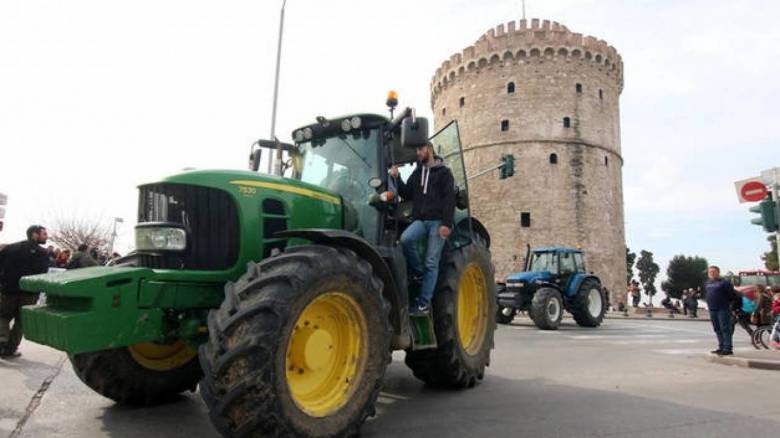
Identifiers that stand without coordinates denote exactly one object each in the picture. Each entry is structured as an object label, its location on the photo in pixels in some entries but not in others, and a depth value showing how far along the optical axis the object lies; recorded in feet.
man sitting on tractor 16.63
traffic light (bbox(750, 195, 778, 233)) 29.63
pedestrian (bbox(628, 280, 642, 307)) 104.00
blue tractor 49.37
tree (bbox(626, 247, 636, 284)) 239.30
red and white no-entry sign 30.71
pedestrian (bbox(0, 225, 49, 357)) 24.07
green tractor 10.18
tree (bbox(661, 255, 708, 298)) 218.16
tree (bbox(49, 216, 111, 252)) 156.75
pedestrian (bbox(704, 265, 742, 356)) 28.94
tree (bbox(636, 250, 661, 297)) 262.51
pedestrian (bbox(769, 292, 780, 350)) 33.17
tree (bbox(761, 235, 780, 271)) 177.37
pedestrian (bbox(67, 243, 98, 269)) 35.14
